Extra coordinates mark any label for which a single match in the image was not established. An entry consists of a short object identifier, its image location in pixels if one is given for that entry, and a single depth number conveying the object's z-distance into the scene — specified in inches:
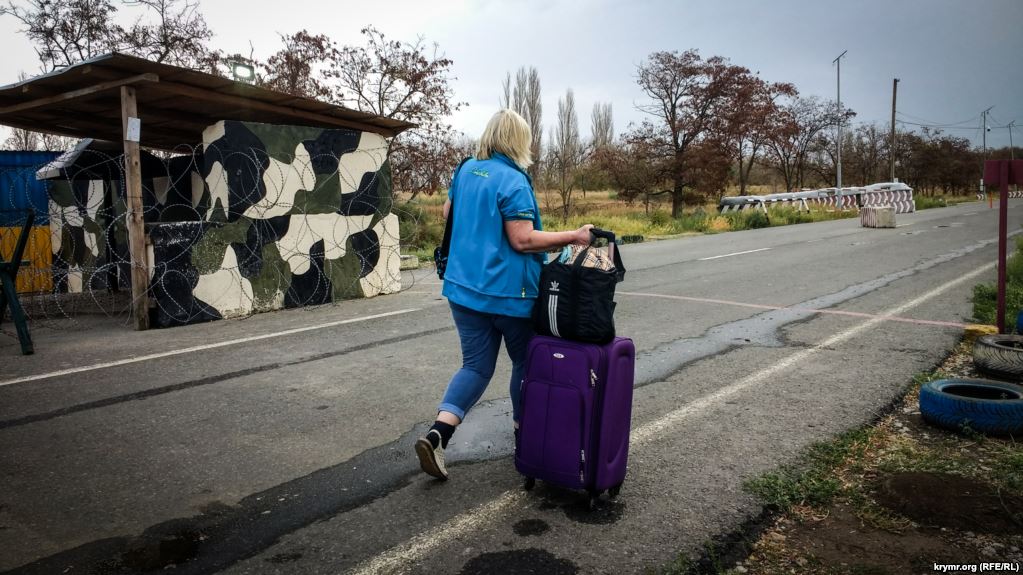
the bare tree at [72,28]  663.1
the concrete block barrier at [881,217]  864.9
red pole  214.9
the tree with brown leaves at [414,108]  697.6
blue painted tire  156.2
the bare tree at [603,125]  2129.7
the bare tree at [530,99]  1429.6
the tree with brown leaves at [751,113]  1264.8
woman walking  130.6
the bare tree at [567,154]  1112.8
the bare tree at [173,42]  695.1
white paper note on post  303.6
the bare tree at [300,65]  693.3
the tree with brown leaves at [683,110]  1250.6
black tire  193.9
